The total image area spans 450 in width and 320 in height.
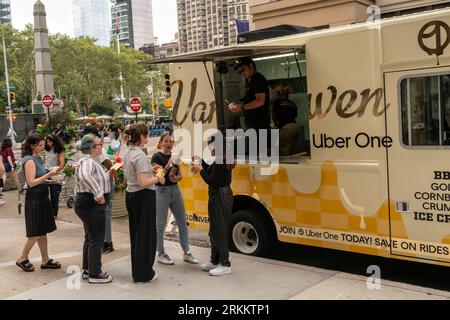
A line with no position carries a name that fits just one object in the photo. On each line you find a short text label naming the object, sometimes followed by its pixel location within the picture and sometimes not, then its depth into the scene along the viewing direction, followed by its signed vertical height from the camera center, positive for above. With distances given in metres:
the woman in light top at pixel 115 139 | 14.63 -0.05
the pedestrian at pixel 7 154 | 12.86 -0.28
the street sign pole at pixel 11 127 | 39.06 +1.16
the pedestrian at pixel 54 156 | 9.01 -0.29
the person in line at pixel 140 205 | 5.66 -0.77
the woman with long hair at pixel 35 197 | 6.39 -0.70
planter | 10.05 -1.32
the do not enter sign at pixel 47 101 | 25.84 +2.00
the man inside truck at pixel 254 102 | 6.61 +0.37
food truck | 5.18 -0.29
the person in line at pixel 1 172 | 7.33 -0.41
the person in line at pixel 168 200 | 6.31 -0.82
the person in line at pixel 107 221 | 7.18 -1.20
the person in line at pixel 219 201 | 5.84 -0.81
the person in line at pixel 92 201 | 5.71 -0.70
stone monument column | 31.39 +5.49
